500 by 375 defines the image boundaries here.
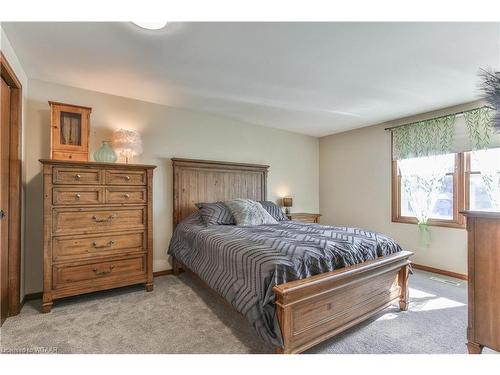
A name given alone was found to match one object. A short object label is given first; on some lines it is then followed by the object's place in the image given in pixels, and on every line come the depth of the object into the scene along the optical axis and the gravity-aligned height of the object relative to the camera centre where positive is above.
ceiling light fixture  1.63 +1.15
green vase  2.61 +0.39
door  1.96 -0.01
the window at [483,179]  2.78 +0.14
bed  1.48 -0.62
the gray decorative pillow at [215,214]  2.94 -0.30
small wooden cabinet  2.39 +0.60
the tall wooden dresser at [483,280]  1.40 -0.55
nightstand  4.04 -0.46
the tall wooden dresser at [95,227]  2.16 -0.36
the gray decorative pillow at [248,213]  2.94 -0.29
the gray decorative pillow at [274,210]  3.48 -0.30
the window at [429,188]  3.20 +0.03
